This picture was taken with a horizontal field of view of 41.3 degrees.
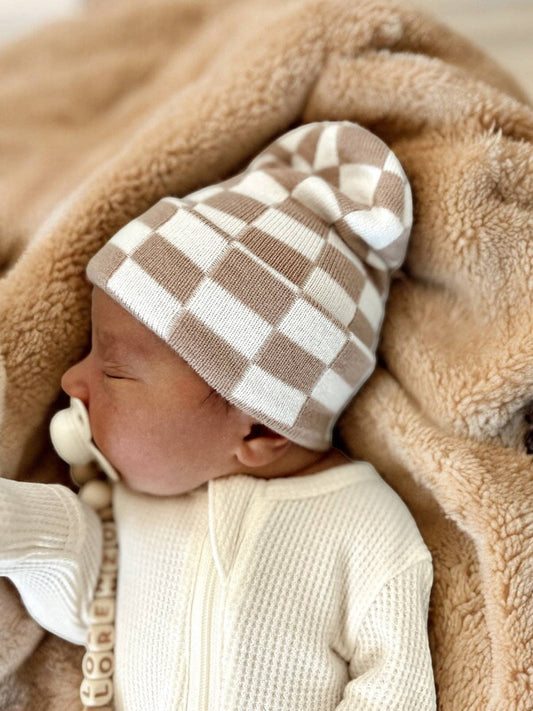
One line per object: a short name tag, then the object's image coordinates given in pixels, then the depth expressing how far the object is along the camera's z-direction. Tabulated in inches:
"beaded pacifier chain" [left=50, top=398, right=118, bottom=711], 11.3
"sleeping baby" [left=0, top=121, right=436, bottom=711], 10.3
